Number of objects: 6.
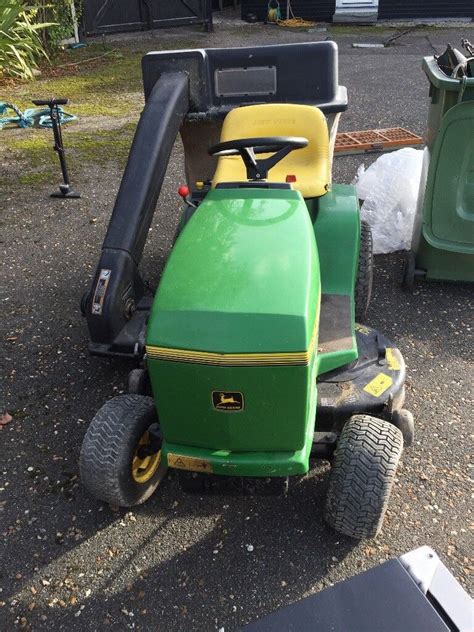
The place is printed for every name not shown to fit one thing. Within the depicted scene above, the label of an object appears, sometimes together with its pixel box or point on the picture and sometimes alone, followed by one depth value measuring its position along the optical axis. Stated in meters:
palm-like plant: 8.12
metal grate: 5.76
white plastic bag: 4.17
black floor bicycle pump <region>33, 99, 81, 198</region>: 4.73
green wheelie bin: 3.28
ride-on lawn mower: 1.80
